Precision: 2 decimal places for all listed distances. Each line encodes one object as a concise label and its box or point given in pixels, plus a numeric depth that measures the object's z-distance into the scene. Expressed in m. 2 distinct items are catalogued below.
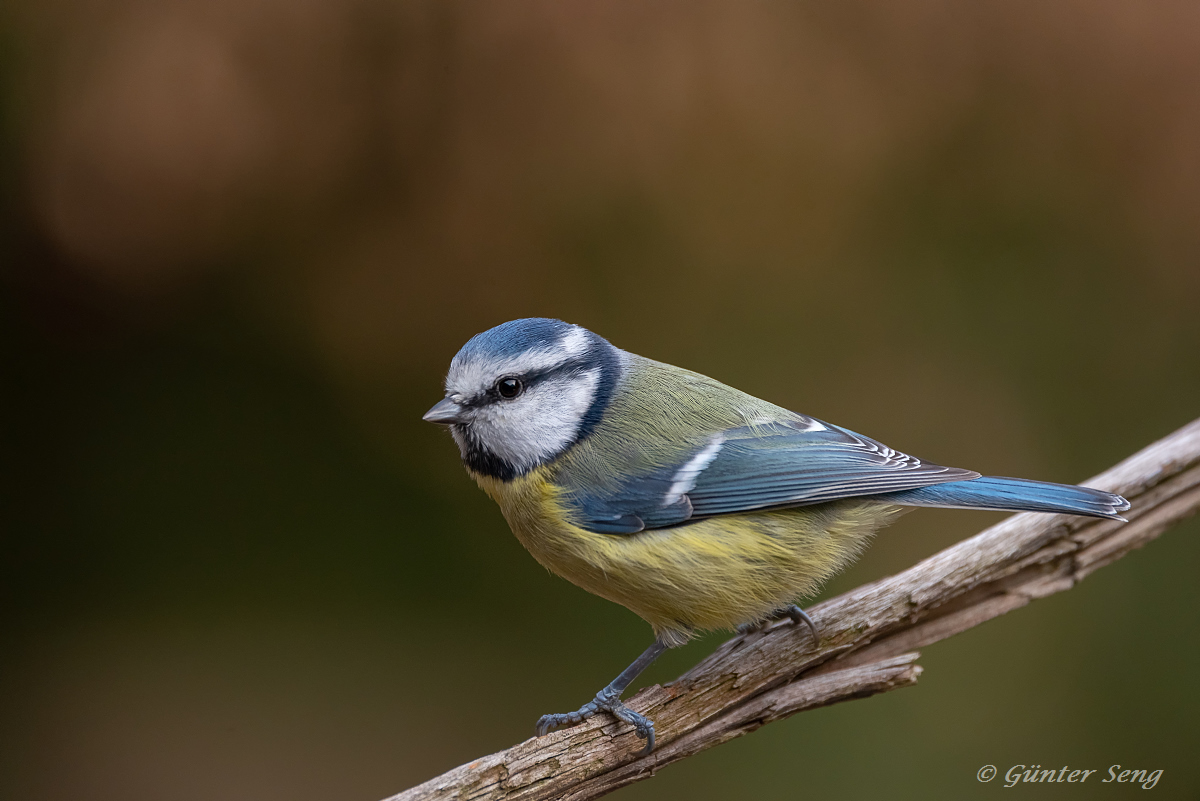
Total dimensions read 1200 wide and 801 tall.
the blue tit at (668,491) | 2.97
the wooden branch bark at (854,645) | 2.96
